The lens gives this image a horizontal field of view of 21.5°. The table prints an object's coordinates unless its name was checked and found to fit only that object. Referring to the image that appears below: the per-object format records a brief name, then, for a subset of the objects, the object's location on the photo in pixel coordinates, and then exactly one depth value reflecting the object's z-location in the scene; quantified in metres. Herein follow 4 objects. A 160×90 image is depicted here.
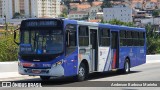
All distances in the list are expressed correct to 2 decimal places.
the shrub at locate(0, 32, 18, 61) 31.64
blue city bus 16.98
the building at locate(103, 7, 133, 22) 189.90
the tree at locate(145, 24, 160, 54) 55.56
